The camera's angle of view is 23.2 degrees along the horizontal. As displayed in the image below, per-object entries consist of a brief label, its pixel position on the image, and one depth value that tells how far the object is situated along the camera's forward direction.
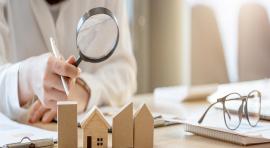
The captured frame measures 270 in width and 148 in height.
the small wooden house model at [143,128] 1.12
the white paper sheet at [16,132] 1.16
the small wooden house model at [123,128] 1.10
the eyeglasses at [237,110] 1.25
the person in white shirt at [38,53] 1.21
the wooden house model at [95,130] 1.09
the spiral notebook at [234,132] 1.16
